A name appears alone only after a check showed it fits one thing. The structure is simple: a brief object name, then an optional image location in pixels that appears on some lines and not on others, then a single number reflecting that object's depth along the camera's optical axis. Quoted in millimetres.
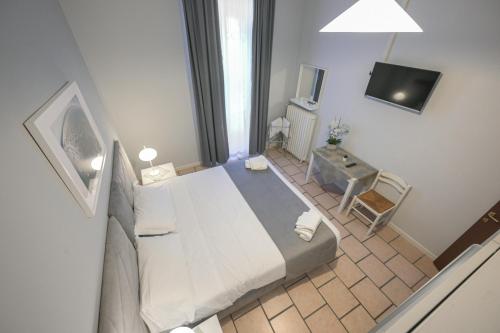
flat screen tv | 1824
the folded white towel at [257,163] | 2555
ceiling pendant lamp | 747
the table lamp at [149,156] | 2373
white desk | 2434
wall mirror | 3053
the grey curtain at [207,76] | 2232
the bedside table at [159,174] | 2441
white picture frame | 879
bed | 1314
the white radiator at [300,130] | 3222
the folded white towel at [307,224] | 1771
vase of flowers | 2736
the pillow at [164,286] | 1252
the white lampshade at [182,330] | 1134
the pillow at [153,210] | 1720
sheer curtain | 2475
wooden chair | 2246
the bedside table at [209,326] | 1284
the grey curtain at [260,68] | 2525
